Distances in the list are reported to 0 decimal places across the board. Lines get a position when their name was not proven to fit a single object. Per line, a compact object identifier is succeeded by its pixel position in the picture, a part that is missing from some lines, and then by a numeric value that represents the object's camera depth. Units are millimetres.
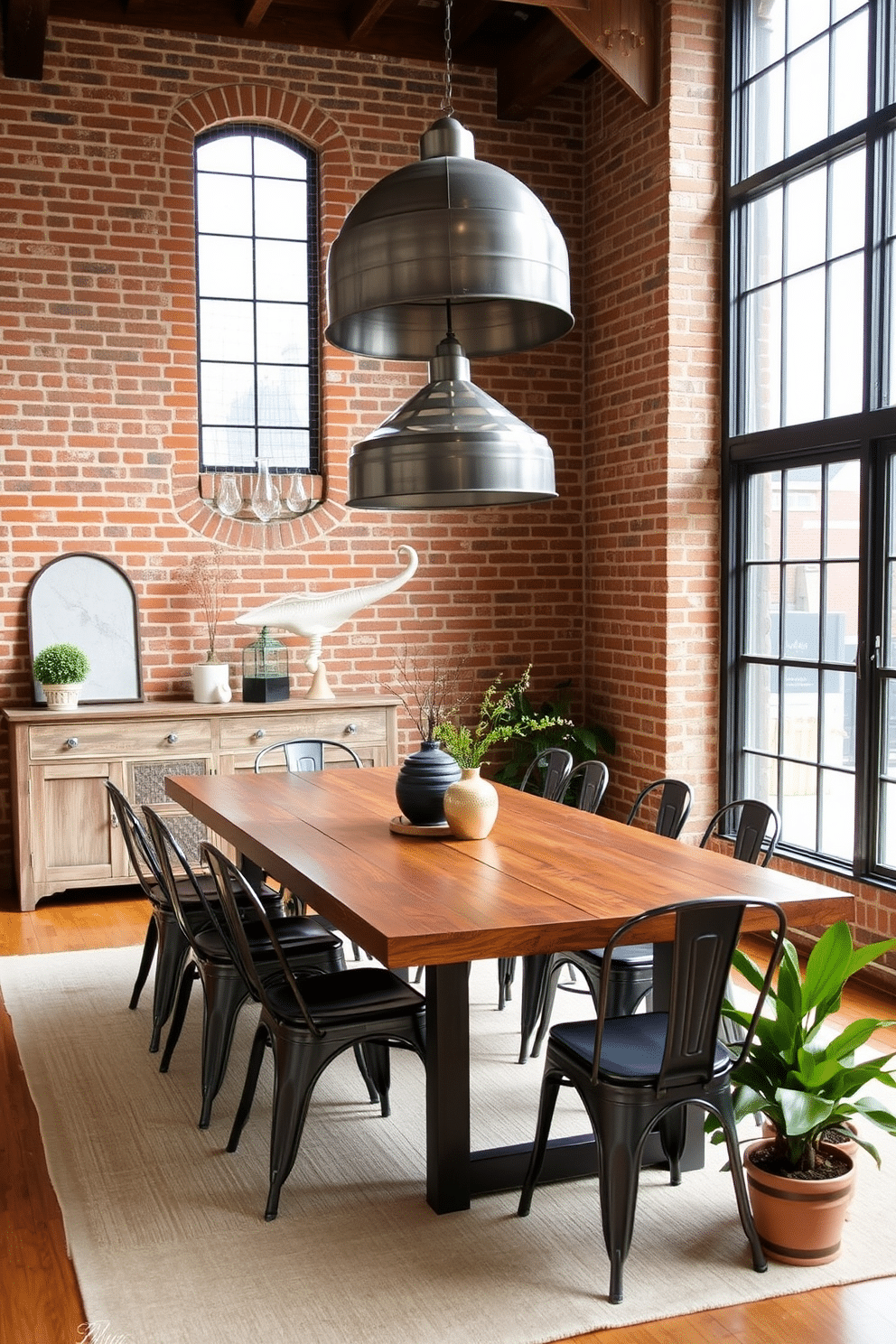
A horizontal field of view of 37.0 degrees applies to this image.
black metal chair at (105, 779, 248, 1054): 4203
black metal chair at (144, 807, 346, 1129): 3676
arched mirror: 6316
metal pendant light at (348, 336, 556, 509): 3047
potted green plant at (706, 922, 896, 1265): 2840
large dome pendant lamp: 2879
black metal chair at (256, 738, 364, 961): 5391
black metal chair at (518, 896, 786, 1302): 2730
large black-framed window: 4906
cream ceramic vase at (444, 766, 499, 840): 3732
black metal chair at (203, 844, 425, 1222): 3107
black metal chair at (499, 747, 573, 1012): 4637
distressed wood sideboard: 5891
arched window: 6645
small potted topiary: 6031
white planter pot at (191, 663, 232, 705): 6348
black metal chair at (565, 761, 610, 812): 4559
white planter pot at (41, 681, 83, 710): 6027
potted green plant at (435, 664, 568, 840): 3734
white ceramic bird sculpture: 6539
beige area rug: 2676
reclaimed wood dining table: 2809
